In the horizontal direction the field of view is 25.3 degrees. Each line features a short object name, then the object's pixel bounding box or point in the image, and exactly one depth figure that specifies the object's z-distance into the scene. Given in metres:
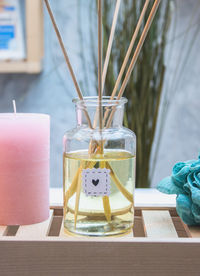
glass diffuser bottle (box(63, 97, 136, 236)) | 0.58
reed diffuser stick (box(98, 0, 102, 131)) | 0.52
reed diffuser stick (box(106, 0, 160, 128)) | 0.53
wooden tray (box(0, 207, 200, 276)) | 0.53
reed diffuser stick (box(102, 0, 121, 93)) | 0.60
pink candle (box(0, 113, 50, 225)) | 0.61
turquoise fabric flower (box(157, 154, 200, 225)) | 0.60
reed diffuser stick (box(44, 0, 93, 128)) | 0.54
